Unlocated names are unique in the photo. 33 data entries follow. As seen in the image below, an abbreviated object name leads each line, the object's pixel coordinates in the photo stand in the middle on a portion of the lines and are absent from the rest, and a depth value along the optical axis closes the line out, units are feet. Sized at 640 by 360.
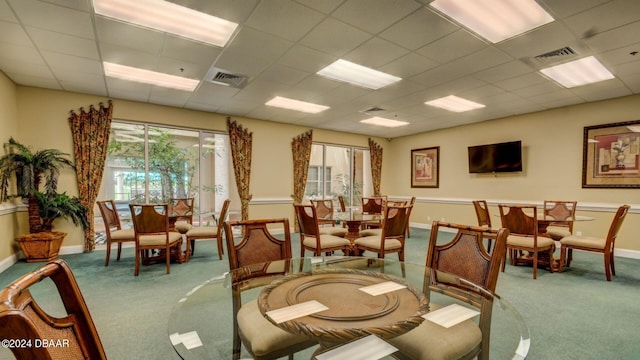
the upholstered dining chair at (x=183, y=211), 15.78
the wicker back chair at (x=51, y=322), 1.79
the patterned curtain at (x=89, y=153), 15.75
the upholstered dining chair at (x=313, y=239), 11.41
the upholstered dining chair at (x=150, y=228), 11.96
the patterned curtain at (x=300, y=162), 23.38
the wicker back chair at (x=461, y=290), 4.27
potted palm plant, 13.19
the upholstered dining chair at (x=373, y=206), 18.60
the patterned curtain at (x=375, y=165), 28.14
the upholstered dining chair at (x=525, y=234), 11.94
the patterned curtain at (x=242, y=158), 20.48
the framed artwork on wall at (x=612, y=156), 15.56
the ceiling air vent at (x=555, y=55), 10.55
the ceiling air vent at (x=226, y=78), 12.87
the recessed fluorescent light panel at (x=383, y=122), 21.58
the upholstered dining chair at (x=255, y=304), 4.42
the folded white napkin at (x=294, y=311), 3.67
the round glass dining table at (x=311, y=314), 3.47
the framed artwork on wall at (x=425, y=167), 25.39
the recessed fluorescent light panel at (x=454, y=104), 16.71
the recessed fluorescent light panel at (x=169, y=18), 8.17
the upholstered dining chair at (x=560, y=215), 14.67
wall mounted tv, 20.06
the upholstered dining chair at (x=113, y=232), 13.08
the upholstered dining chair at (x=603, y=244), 11.45
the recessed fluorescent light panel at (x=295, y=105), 17.10
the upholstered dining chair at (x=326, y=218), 14.14
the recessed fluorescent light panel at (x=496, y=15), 7.99
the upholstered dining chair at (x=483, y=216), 15.72
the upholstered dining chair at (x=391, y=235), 11.27
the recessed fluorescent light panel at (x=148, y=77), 12.67
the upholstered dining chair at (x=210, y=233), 14.07
